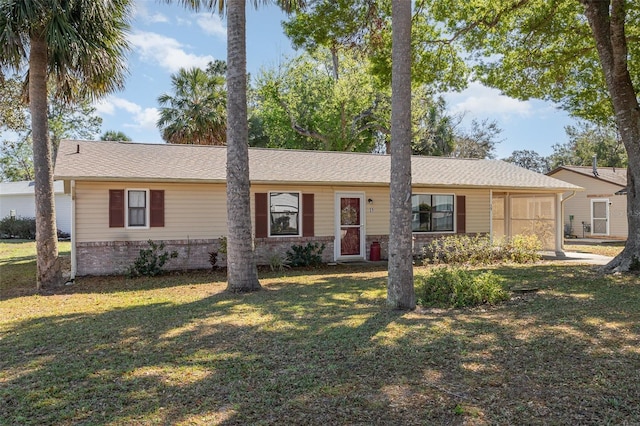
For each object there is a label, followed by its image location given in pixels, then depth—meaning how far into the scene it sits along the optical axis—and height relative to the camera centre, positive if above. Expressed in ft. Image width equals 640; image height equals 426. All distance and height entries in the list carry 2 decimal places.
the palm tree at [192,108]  71.36 +17.81
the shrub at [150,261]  37.93 -3.44
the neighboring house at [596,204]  75.66 +1.78
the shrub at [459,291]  24.12 -4.08
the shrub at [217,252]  40.37 -3.00
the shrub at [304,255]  43.47 -3.60
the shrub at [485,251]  43.80 -3.51
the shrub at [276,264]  41.45 -4.14
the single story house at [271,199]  38.17 +1.86
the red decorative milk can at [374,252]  47.34 -3.64
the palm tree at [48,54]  29.27 +11.44
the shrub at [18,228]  83.15 -1.03
